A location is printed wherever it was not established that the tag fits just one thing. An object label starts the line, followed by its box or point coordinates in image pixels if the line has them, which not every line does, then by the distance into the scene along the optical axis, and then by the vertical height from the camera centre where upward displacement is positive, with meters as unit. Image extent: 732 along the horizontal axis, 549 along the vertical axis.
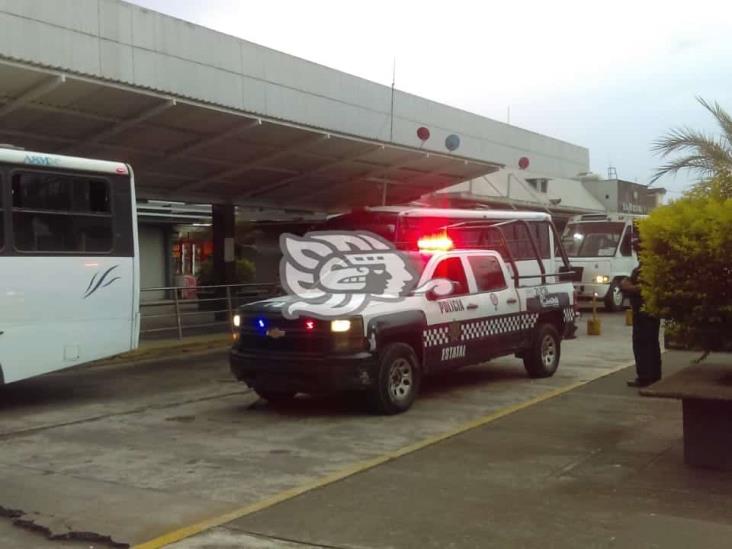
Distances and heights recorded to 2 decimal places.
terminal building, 13.34 +2.78
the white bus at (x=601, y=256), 23.94 +0.47
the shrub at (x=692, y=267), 6.21 +0.03
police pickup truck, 8.66 -0.70
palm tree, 9.72 +1.48
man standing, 10.51 -0.94
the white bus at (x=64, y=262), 9.43 +0.25
